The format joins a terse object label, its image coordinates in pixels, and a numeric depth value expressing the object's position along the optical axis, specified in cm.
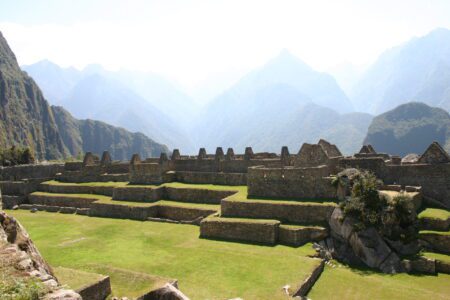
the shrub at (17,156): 5216
